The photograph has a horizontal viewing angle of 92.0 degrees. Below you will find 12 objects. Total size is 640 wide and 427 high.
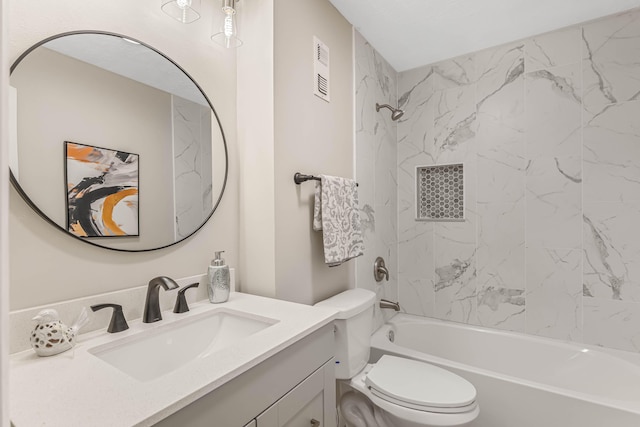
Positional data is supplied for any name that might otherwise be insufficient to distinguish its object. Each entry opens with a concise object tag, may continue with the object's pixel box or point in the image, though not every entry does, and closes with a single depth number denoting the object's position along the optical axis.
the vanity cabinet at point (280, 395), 0.70
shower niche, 2.42
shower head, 2.29
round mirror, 0.87
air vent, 1.64
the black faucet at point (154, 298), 1.04
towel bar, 1.50
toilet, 1.30
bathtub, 1.45
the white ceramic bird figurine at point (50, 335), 0.79
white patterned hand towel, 1.55
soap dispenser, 1.26
